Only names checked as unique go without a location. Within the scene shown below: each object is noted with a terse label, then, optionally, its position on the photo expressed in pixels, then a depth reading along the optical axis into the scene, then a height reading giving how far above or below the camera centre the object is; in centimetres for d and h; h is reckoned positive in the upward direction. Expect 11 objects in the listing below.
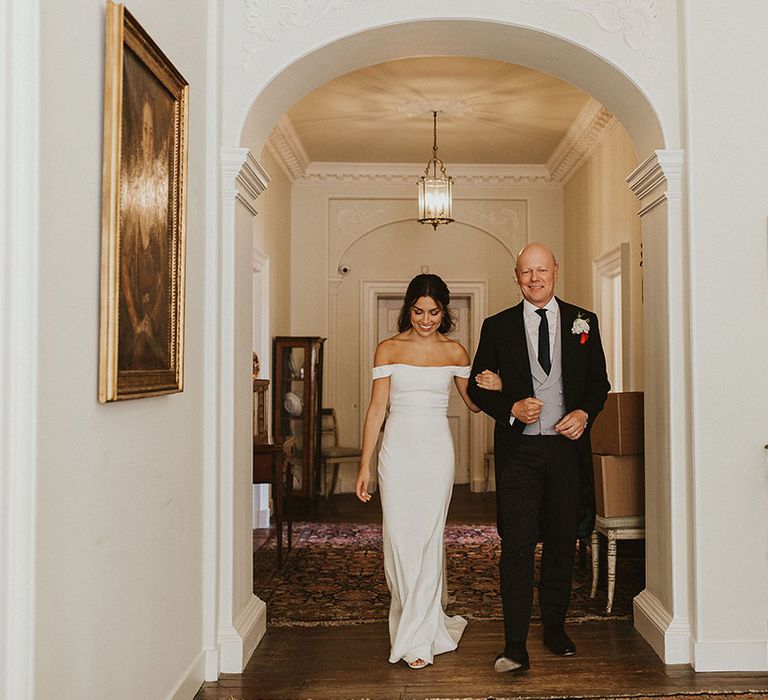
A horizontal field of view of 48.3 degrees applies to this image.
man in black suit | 356 -25
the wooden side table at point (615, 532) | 428 -81
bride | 361 -41
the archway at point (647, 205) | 356 +72
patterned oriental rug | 433 -123
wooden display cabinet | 751 -24
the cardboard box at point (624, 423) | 425 -27
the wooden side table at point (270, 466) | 498 -55
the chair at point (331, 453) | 830 -80
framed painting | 223 +45
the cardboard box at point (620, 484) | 429 -57
